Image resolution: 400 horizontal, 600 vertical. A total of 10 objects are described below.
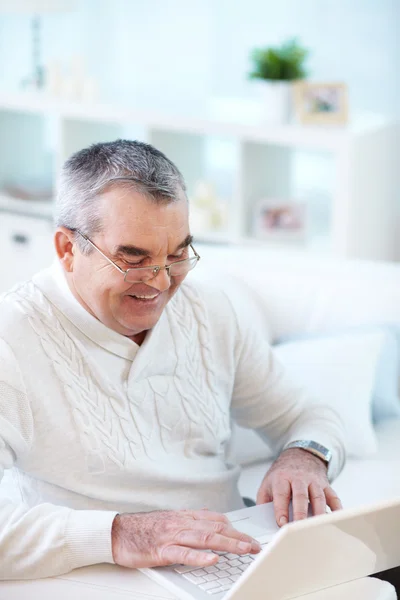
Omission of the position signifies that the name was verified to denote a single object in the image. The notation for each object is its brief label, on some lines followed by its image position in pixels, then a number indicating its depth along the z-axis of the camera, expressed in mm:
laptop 1165
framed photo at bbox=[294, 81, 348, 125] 3283
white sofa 2436
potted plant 3346
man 1341
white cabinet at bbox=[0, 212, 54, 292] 3393
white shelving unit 3240
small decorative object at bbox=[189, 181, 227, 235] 3619
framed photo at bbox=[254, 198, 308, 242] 3500
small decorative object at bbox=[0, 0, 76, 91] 3645
